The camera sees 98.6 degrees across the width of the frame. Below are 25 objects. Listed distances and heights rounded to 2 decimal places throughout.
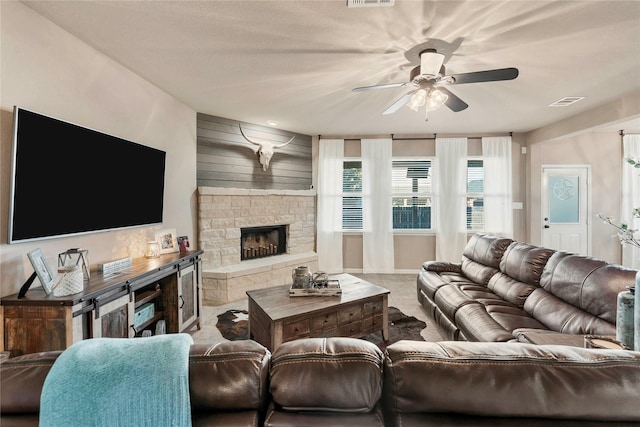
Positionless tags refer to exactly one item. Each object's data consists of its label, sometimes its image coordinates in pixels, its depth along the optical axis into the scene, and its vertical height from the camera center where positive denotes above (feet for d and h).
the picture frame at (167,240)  9.45 -0.96
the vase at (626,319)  3.94 -1.60
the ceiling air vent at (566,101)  10.61 +4.33
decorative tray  8.17 -2.39
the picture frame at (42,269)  5.16 -1.05
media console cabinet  5.06 -2.07
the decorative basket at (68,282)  5.29 -1.32
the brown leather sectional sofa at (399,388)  2.30 -1.52
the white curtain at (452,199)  16.35 +0.67
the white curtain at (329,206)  16.75 +0.33
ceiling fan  6.46 +3.23
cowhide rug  8.96 -4.04
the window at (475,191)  16.72 +1.16
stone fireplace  12.23 -1.29
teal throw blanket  2.14 -1.42
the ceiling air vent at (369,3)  5.47 +4.16
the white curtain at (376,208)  16.70 +0.18
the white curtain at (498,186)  16.14 +1.41
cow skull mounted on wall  14.06 +3.15
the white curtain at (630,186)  15.58 +1.28
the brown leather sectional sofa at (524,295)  5.99 -2.45
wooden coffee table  7.00 -2.84
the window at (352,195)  17.21 +1.01
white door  16.08 +0.06
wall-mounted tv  5.28 +0.80
